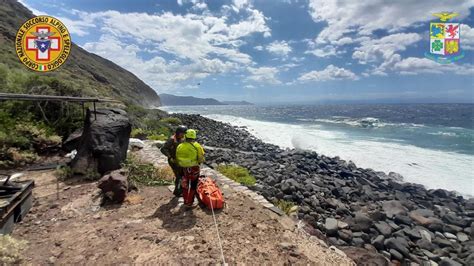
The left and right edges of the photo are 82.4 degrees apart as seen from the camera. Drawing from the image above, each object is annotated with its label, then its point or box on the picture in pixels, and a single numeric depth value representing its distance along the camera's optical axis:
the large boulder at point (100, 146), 7.13
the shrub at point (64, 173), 7.02
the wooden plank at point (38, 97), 4.51
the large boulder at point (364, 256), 4.93
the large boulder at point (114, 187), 5.75
